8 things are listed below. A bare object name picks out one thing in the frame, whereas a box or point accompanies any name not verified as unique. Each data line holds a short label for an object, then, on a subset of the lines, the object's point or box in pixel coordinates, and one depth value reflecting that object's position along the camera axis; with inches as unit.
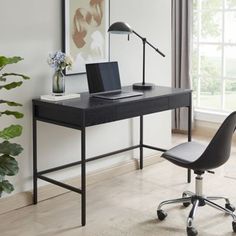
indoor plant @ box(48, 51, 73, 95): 145.1
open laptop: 155.0
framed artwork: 154.9
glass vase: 146.8
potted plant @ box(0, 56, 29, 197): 119.2
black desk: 135.0
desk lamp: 155.9
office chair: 127.3
